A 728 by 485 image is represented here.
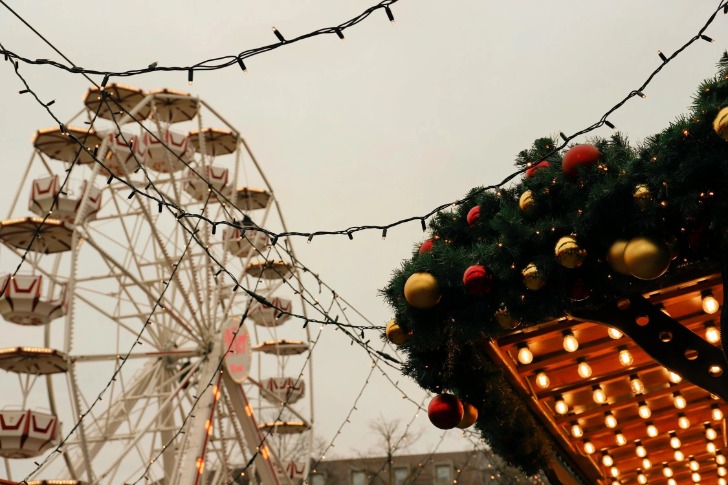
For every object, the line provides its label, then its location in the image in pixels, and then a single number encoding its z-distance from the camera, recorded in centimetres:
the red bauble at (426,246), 452
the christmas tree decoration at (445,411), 466
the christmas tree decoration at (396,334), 446
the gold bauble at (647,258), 340
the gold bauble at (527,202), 394
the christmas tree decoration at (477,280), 388
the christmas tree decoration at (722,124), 317
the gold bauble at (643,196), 349
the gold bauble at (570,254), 359
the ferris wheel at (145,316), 1592
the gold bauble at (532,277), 374
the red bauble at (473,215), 439
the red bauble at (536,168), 407
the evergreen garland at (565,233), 344
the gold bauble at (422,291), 406
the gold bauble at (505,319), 396
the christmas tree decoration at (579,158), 384
